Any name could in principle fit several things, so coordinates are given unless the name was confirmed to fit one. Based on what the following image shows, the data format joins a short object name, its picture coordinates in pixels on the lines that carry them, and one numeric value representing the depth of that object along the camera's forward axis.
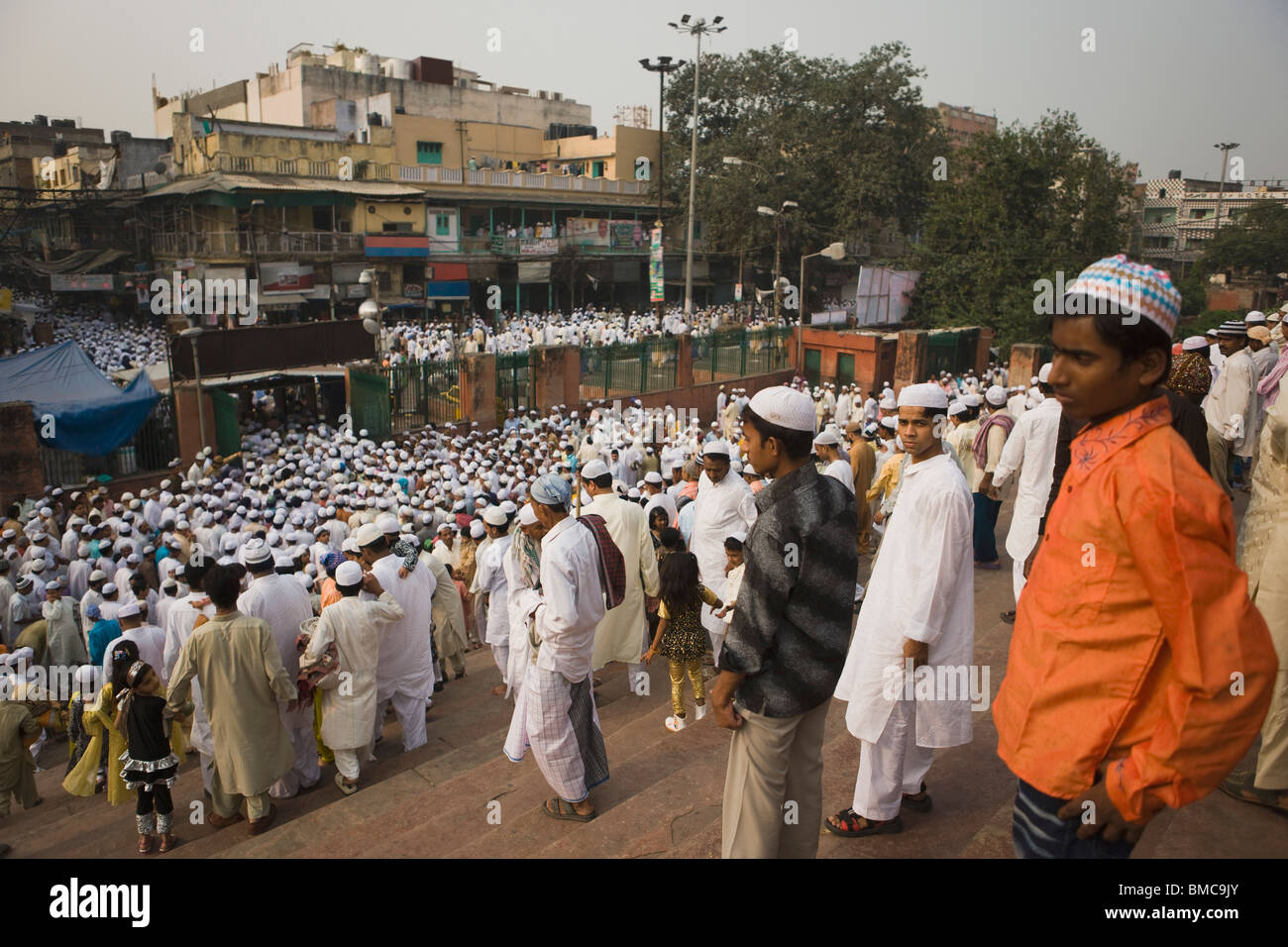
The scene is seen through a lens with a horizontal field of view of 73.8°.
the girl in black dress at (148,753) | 4.41
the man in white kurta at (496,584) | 5.87
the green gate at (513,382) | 17.42
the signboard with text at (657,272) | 23.93
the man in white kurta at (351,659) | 4.67
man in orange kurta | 1.59
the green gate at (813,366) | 23.70
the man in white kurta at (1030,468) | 4.78
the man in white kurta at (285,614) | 4.82
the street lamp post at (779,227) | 31.06
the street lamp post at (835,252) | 20.20
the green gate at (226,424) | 14.06
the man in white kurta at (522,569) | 4.43
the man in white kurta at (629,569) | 5.13
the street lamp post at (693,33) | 23.23
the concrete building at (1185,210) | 34.84
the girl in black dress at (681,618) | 4.80
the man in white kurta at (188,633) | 4.77
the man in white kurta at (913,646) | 3.16
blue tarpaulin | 12.08
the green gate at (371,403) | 15.65
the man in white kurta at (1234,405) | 5.82
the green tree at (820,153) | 33.97
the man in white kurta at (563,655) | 3.76
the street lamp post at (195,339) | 13.31
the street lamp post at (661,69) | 27.73
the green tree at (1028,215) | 25.20
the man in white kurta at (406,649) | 5.16
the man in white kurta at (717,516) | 5.21
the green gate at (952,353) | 23.22
